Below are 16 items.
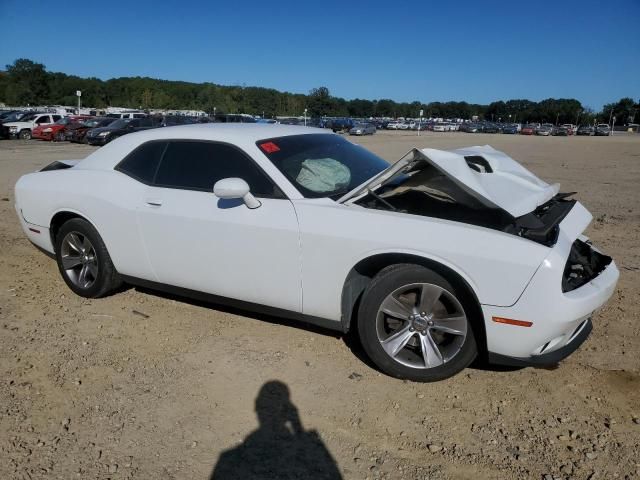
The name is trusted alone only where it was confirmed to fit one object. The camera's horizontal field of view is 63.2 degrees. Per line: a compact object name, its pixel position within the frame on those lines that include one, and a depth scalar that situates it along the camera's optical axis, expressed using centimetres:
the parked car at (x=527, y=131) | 7642
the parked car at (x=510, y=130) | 8364
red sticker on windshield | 370
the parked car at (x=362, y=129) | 5069
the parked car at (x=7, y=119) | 3041
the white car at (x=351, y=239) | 289
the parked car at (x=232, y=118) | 3154
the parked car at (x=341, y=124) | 5466
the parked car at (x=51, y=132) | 2989
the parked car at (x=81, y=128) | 2878
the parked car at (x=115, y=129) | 2583
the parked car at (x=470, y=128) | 9000
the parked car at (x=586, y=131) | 7775
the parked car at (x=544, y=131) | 7490
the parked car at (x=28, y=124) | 3111
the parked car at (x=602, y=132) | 7496
